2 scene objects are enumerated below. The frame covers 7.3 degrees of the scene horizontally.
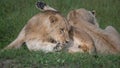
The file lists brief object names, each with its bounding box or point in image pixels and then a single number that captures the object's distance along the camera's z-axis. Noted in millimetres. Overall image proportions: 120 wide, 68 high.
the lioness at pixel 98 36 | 19018
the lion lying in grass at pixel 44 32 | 17500
